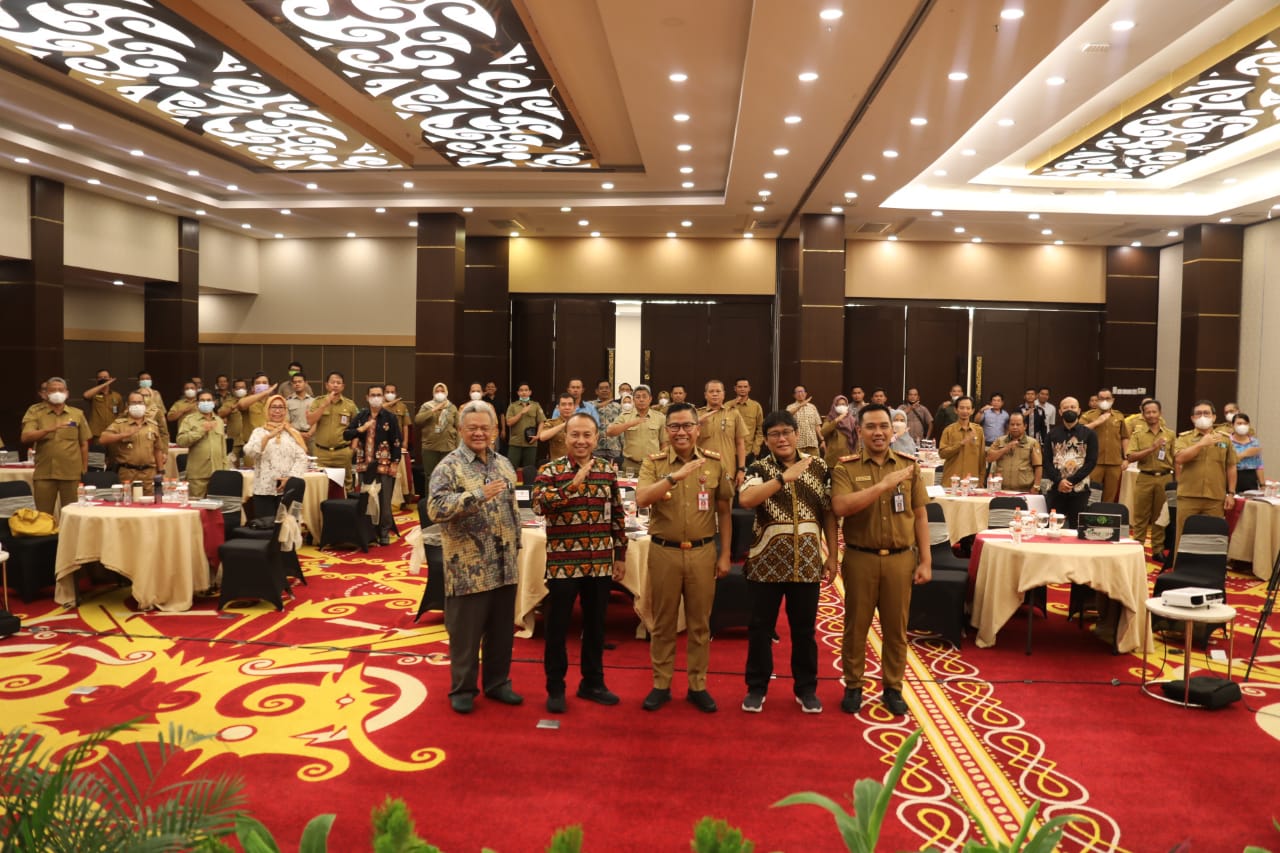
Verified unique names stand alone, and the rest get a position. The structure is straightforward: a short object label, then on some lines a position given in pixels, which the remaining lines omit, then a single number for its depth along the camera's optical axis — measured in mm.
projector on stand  5012
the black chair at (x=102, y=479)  8477
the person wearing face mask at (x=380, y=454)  9471
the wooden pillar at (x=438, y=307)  14516
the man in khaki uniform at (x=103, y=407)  14469
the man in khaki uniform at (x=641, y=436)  10234
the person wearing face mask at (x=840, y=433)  10633
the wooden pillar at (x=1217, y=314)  14297
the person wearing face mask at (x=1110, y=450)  11094
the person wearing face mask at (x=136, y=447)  8281
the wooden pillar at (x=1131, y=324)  16656
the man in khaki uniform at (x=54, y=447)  8211
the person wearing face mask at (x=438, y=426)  11523
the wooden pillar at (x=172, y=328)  15711
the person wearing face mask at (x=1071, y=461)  8742
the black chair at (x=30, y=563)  6977
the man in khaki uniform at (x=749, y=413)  11094
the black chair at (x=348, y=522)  9195
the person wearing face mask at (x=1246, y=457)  9078
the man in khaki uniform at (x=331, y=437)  10422
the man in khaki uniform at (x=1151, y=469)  9195
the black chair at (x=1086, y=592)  6484
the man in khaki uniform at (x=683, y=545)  4727
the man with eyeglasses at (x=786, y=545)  4664
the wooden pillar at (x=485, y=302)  16938
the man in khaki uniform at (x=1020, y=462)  8977
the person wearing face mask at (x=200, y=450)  8406
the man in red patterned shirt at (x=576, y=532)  4734
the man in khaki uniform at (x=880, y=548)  4711
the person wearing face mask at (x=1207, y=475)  8164
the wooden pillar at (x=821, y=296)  14156
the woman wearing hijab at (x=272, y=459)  7816
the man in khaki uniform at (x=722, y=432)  8625
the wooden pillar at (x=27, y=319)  12477
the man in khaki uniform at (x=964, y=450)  9289
